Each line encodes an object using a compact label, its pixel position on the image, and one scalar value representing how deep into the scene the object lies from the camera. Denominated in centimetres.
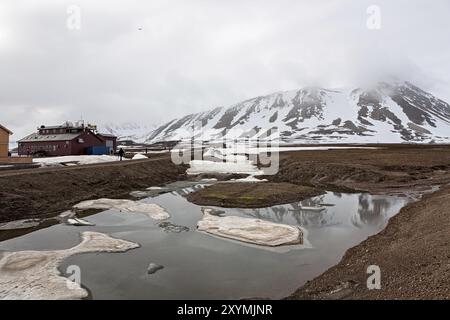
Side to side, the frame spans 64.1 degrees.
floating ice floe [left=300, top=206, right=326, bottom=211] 3669
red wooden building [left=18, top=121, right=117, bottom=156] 8619
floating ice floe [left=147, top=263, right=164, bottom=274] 1941
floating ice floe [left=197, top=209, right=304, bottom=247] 2495
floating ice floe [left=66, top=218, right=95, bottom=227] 3048
